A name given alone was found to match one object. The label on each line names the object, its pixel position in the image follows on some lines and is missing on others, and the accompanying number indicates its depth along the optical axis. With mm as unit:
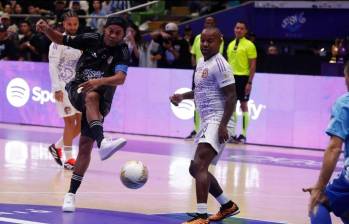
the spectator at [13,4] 26484
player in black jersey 9859
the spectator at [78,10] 24291
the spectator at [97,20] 23641
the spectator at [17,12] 25681
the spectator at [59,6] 24323
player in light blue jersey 6211
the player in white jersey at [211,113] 9227
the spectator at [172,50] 20984
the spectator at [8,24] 22403
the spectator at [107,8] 25125
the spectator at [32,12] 24781
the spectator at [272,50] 22030
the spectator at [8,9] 26078
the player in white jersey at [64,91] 13383
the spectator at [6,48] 21234
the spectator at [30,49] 22458
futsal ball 9438
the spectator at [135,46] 19344
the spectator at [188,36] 21903
